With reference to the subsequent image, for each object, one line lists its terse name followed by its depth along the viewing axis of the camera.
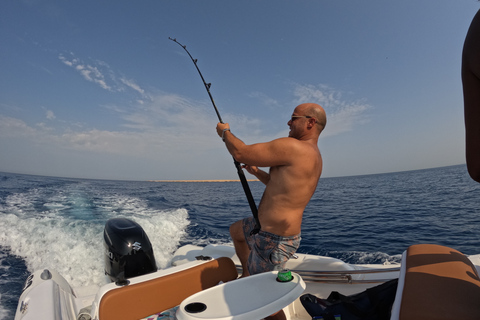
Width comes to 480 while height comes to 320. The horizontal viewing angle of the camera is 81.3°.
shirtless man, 1.79
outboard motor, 2.67
